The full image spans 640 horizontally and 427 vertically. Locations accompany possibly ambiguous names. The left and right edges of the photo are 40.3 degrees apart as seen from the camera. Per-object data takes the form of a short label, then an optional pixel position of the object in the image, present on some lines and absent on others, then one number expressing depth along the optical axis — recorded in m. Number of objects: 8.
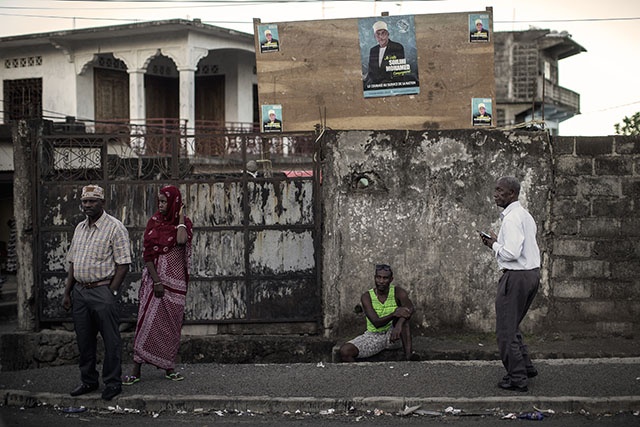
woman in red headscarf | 7.30
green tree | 18.28
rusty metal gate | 8.94
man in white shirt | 6.50
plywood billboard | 9.23
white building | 21.38
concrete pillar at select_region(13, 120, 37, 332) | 9.14
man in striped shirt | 6.85
